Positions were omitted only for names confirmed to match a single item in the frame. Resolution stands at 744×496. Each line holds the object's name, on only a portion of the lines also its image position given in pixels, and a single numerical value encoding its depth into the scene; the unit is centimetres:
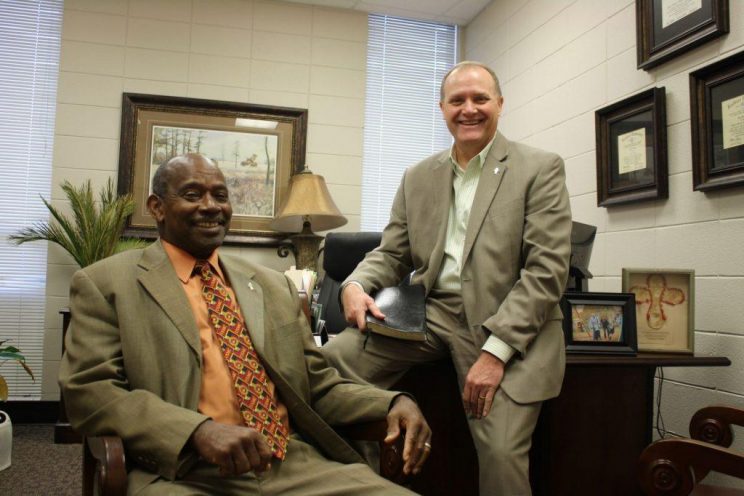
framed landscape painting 411
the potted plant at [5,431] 295
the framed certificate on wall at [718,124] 223
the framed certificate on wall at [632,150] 259
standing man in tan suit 163
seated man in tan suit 125
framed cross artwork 210
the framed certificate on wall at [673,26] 233
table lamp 388
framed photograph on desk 197
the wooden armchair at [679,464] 127
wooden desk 186
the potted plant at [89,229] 368
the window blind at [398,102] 459
